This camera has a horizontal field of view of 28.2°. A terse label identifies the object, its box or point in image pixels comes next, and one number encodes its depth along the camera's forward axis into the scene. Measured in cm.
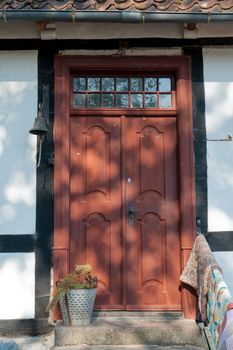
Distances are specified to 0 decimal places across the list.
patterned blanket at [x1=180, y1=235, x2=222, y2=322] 416
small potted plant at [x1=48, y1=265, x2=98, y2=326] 444
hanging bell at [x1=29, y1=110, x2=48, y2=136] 478
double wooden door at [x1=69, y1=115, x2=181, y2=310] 504
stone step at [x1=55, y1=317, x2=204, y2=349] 436
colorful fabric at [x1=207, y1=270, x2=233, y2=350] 336
